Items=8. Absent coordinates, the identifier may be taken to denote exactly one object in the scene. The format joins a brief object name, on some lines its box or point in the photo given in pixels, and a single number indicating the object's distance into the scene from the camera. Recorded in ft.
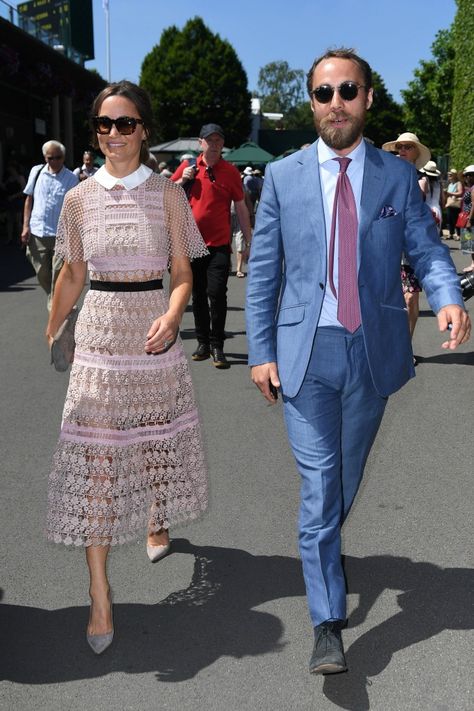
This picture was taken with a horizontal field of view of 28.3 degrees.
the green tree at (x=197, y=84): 244.42
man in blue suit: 10.50
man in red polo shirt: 27.89
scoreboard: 121.49
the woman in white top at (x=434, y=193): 29.43
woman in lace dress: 11.33
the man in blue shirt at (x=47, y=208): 31.86
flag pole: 242.78
